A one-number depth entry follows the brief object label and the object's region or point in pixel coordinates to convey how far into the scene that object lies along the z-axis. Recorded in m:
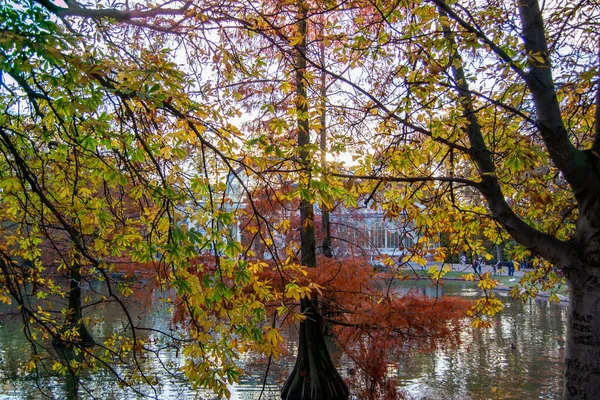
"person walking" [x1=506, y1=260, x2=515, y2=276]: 35.14
